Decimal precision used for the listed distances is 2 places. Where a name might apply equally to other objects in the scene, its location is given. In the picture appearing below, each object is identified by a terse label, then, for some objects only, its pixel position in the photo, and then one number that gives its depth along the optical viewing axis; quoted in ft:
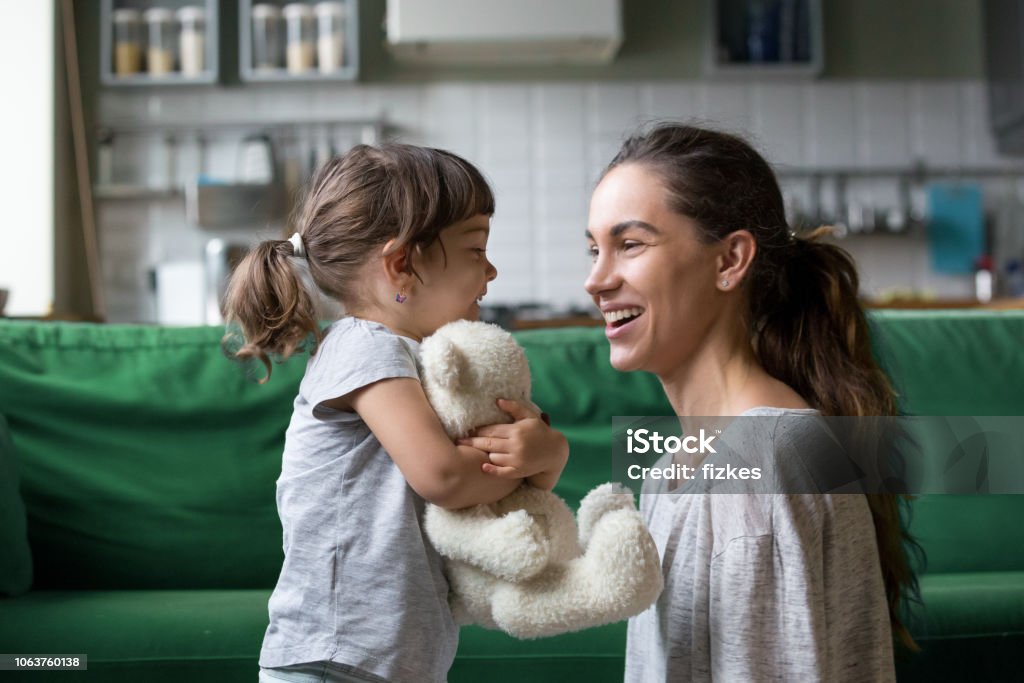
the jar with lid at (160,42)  14.92
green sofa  5.87
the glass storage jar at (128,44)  14.88
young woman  3.16
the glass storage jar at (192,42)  14.92
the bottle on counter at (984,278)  15.21
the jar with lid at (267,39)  14.83
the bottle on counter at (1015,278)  15.12
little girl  3.27
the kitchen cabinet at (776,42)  15.43
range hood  14.30
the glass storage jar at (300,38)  14.82
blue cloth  15.72
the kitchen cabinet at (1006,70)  14.69
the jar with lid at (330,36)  14.82
